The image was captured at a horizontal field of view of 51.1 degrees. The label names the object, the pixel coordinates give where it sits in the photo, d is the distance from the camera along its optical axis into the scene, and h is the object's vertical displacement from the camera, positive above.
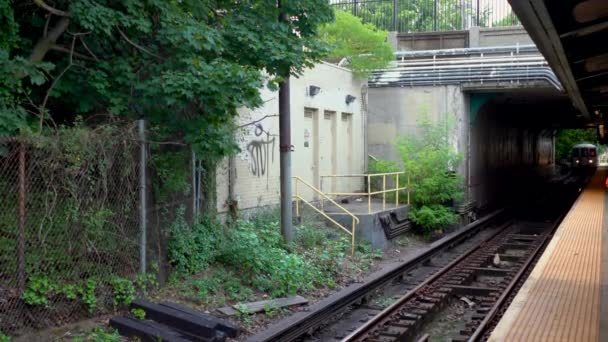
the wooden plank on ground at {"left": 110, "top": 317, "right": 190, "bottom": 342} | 7.66 -2.19
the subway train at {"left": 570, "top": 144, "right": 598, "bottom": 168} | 64.75 -1.15
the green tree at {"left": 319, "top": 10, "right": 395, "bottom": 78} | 21.31 +3.48
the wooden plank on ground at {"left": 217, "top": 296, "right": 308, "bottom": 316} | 9.26 -2.37
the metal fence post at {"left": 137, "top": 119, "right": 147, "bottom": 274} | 8.99 -0.58
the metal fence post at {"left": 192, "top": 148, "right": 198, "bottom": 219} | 10.78 -0.76
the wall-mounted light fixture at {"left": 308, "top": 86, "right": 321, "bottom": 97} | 17.83 +1.66
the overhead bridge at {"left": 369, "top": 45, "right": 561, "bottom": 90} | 21.45 +2.74
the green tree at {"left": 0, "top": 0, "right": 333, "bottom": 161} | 8.18 +1.24
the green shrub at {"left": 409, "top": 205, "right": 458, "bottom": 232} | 19.00 -2.10
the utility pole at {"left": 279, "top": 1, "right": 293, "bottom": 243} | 12.04 -0.23
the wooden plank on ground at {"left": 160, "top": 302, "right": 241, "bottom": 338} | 8.23 -2.25
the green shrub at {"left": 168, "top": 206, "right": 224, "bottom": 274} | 9.96 -1.52
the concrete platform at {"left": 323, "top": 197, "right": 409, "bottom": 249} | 15.86 -1.82
